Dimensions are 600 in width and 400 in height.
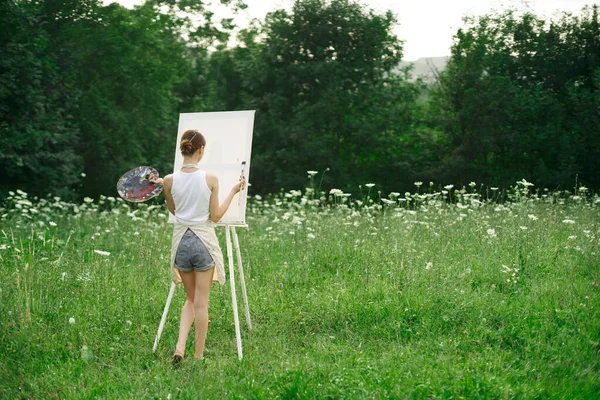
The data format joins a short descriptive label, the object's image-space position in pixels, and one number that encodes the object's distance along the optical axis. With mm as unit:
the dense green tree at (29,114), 15969
